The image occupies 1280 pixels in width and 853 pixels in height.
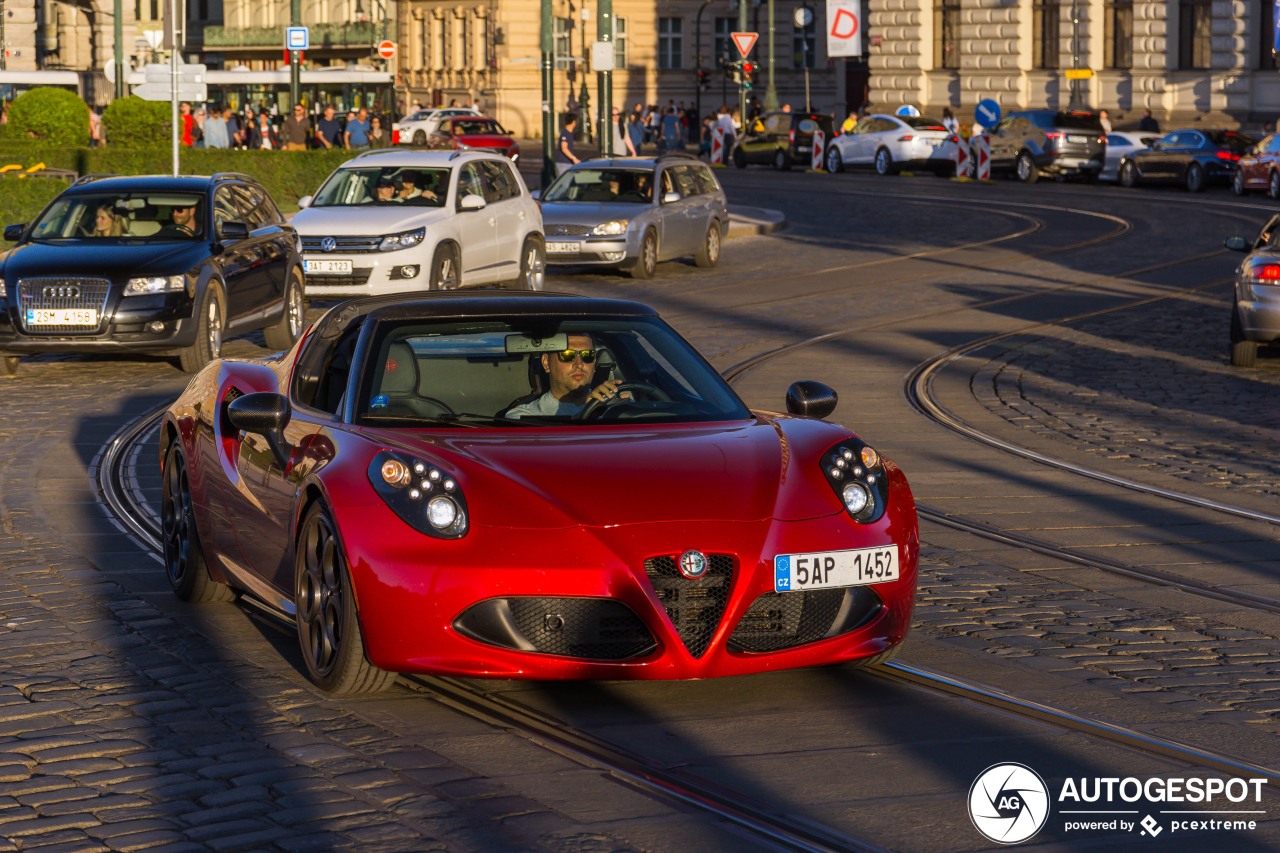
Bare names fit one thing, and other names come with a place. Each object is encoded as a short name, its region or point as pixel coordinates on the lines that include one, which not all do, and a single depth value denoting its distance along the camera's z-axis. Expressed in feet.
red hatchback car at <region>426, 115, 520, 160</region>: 221.05
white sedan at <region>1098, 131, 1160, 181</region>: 158.51
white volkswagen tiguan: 72.08
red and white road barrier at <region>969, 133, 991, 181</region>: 161.27
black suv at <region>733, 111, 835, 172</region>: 186.91
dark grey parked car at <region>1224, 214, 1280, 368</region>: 55.77
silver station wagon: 86.48
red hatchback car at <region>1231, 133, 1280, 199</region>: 136.09
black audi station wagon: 55.47
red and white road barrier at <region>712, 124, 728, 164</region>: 204.20
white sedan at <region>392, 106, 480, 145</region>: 242.27
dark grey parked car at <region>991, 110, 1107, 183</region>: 157.99
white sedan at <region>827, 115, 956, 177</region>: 169.58
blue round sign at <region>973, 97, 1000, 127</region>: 172.45
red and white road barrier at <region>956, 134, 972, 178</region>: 164.14
